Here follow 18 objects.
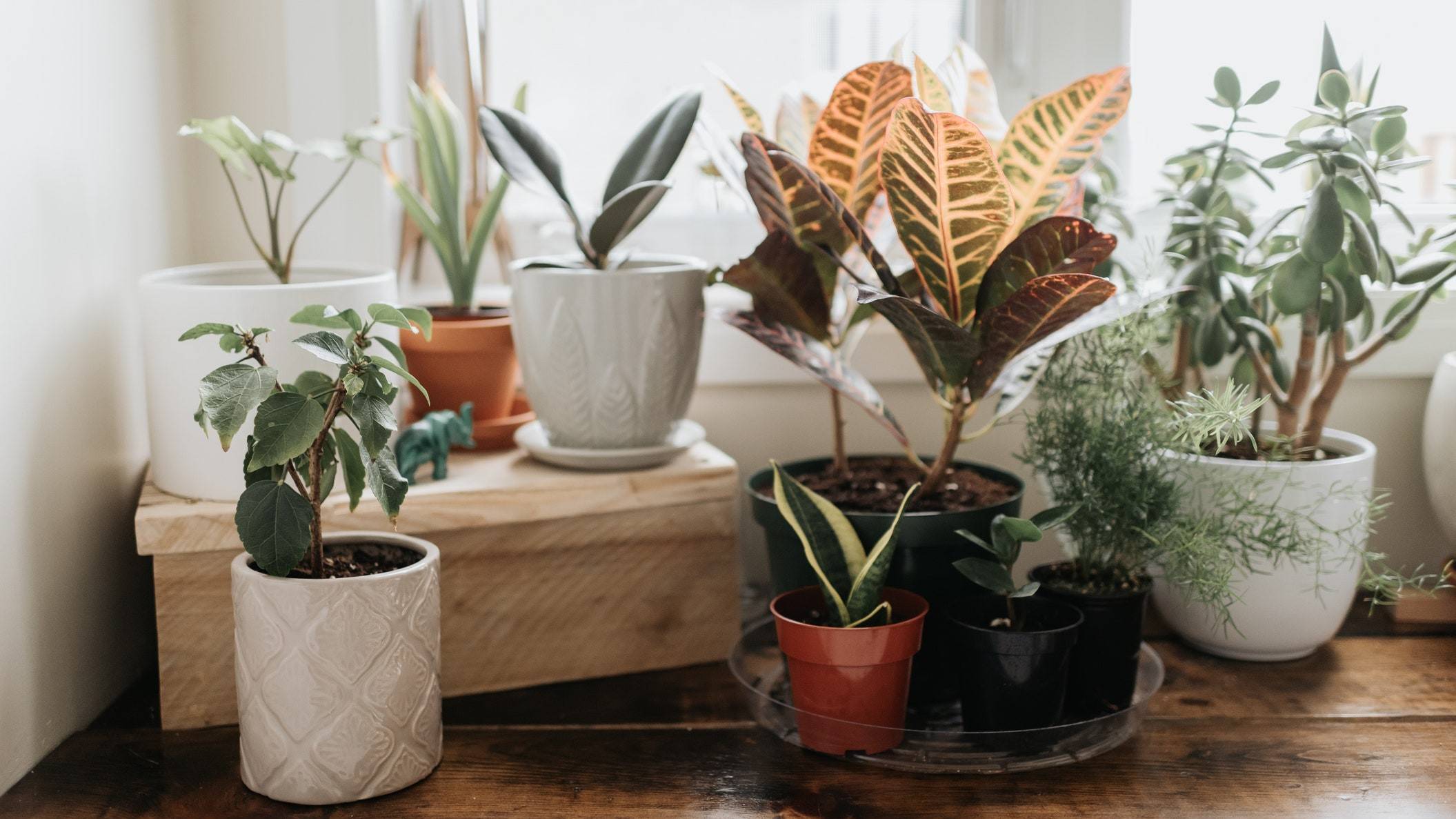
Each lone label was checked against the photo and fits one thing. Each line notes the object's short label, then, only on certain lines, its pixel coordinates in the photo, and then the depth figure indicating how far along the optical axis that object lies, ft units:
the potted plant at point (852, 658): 2.67
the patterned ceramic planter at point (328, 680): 2.45
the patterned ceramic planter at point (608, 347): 3.10
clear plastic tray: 2.69
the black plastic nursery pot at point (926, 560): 2.94
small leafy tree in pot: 2.33
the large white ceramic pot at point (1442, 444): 3.54
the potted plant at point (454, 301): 3.52
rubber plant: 3.01
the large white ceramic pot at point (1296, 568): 3.11
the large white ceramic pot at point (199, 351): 2.81
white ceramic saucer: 3.23
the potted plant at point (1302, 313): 2.96
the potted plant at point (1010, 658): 2.67
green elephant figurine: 3.15
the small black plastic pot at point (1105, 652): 2.91
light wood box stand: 2.87
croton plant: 2.58
